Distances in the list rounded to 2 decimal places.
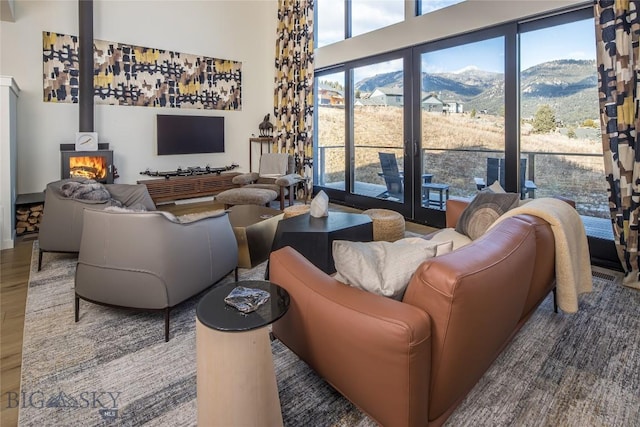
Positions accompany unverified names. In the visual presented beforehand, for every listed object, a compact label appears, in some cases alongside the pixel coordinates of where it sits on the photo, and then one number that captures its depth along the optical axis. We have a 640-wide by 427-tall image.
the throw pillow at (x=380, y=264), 1.42
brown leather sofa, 1.20
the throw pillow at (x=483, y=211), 2.49
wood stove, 4.86
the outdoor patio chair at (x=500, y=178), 4.05
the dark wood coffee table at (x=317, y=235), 2.98
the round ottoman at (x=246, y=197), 4.88
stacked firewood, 4.37
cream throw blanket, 2.08
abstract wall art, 5.08
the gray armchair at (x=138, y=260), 2.19
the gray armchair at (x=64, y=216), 3.28
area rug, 1.64
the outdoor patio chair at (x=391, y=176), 5.43
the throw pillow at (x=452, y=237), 2.56
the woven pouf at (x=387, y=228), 3.65
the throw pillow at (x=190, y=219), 2.40
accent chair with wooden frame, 5.50
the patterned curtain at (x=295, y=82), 6.45
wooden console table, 5.74
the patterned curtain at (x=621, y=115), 3.00
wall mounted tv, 6.00
